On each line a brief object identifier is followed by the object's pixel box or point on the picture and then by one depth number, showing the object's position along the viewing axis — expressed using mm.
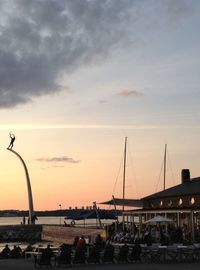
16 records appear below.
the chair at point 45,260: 17310
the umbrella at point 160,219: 24092
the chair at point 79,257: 17781
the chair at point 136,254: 18713
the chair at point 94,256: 18231
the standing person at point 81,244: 19127
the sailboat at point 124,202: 34453
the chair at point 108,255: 18427
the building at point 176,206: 25724
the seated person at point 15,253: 21976
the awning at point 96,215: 32946
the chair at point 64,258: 17676
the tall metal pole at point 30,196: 56225
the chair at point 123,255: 18775
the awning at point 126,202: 34495
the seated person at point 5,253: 21959
